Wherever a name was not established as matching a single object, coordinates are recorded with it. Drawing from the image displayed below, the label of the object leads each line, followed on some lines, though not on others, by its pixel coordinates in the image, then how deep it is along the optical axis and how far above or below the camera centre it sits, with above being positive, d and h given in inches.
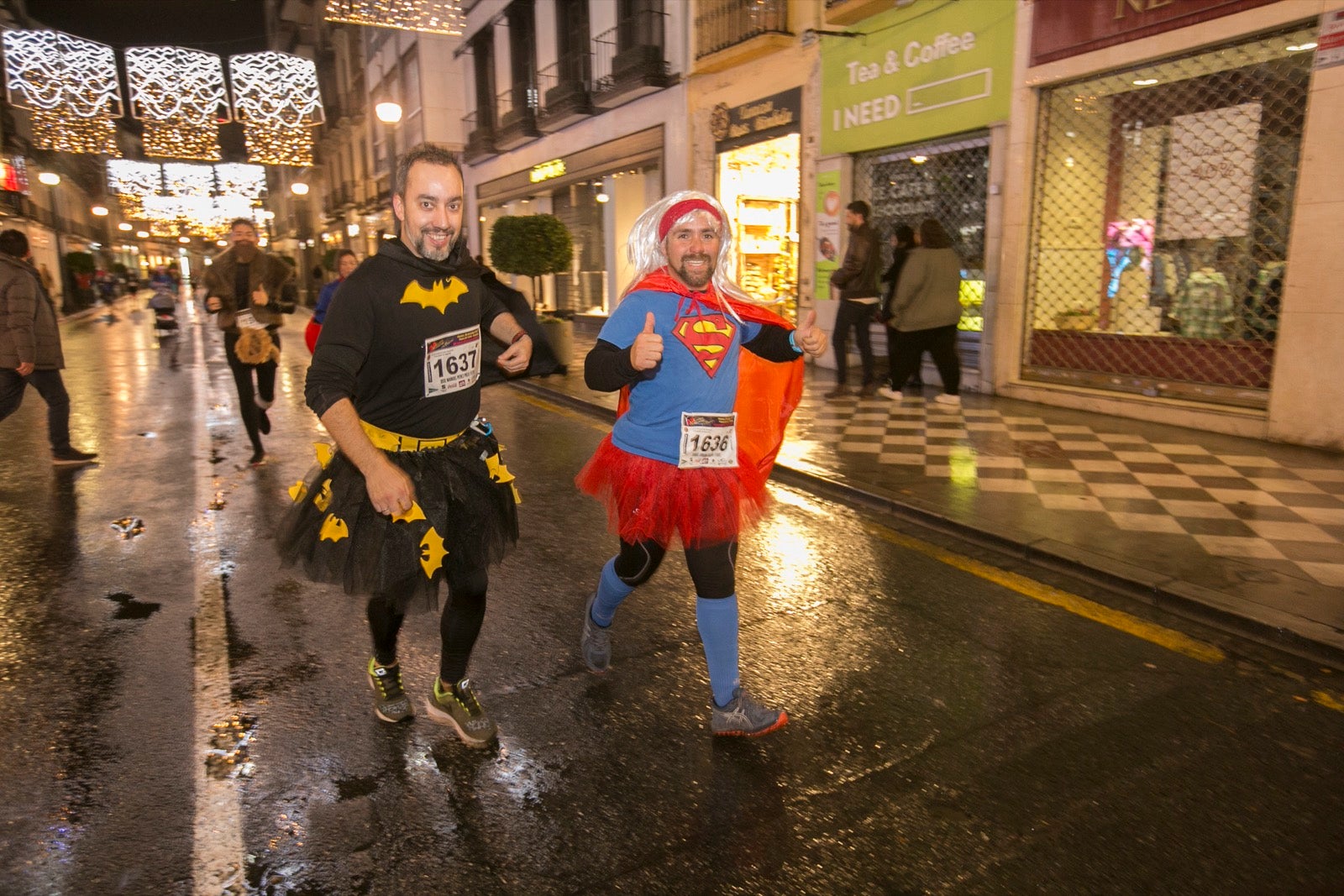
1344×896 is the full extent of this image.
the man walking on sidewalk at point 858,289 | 390.0 -5.1
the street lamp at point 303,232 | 2162.9 +127.7
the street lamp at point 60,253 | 1295.5 +58.2
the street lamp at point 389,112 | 741.9 +140.4
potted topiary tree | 522.3 +19.6
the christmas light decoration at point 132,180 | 1205.7 +145.1
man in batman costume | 100.3 -18.7
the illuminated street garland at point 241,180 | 1440.7 +182.3
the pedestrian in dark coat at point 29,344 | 278.5 -17.8
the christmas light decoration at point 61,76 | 542.9 +127.8
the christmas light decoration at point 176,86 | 558.3 +124.7
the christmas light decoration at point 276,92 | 594.2 +127.2
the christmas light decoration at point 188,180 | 1366.9 +168.2
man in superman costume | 118.1 -17.9
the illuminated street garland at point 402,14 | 582.2 +176.0
